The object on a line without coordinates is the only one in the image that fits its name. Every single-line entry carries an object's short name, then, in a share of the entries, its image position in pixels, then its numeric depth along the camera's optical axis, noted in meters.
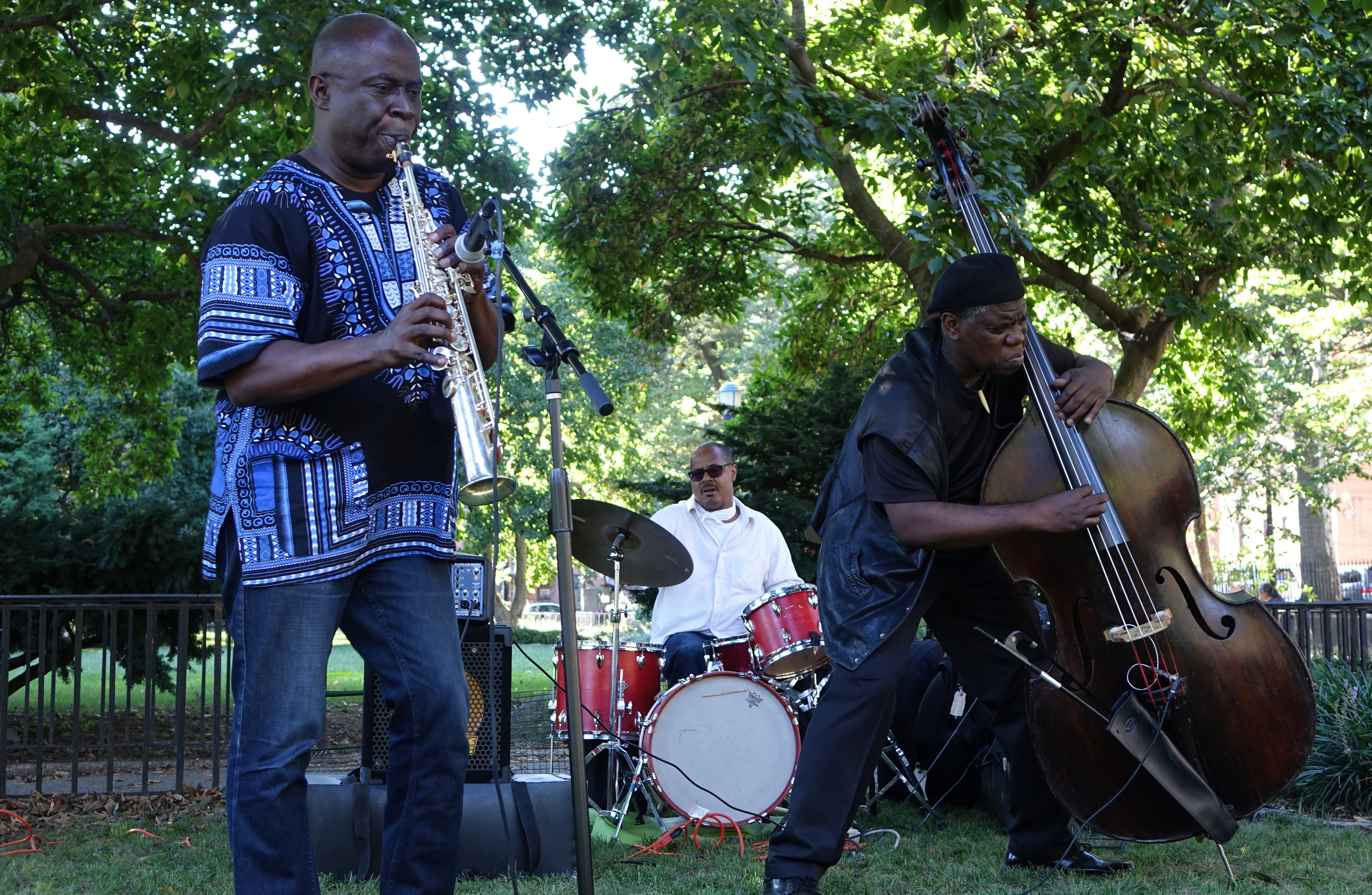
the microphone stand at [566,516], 2.40
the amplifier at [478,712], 4.72
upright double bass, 3.46
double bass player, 3.55
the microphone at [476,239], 2.40
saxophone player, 2.27
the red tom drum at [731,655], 6.25
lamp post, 15.55
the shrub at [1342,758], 5.83
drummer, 6.77
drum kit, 5.65
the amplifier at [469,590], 5.02
